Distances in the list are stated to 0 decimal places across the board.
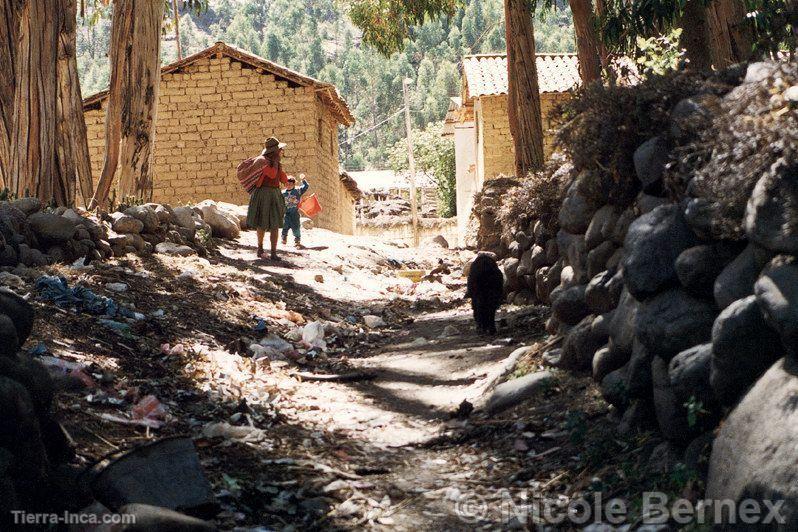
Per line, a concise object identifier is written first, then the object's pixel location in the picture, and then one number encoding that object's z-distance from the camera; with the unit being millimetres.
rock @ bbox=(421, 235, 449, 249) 23483
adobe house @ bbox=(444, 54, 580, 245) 20703
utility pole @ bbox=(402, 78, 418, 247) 34641
